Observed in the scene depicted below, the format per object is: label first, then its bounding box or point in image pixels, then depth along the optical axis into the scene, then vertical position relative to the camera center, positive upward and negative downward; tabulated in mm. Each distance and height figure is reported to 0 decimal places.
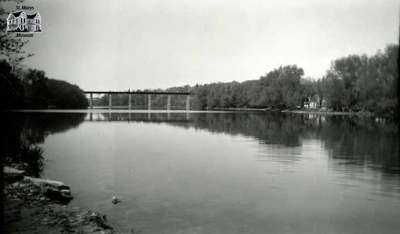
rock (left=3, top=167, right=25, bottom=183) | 16467 -3208
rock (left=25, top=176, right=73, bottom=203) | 16844 -3892
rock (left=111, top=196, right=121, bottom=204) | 16784 -4198
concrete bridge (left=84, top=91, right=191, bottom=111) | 195225 +6252
